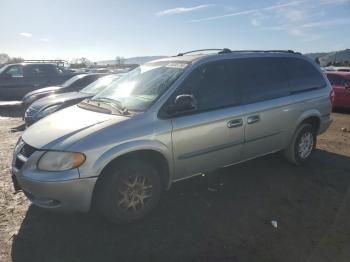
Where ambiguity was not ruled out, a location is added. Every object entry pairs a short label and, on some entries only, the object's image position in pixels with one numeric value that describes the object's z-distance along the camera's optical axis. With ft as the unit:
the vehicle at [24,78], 46.39
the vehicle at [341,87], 40.57
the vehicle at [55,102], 27.07
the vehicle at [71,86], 35.86
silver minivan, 11.62
